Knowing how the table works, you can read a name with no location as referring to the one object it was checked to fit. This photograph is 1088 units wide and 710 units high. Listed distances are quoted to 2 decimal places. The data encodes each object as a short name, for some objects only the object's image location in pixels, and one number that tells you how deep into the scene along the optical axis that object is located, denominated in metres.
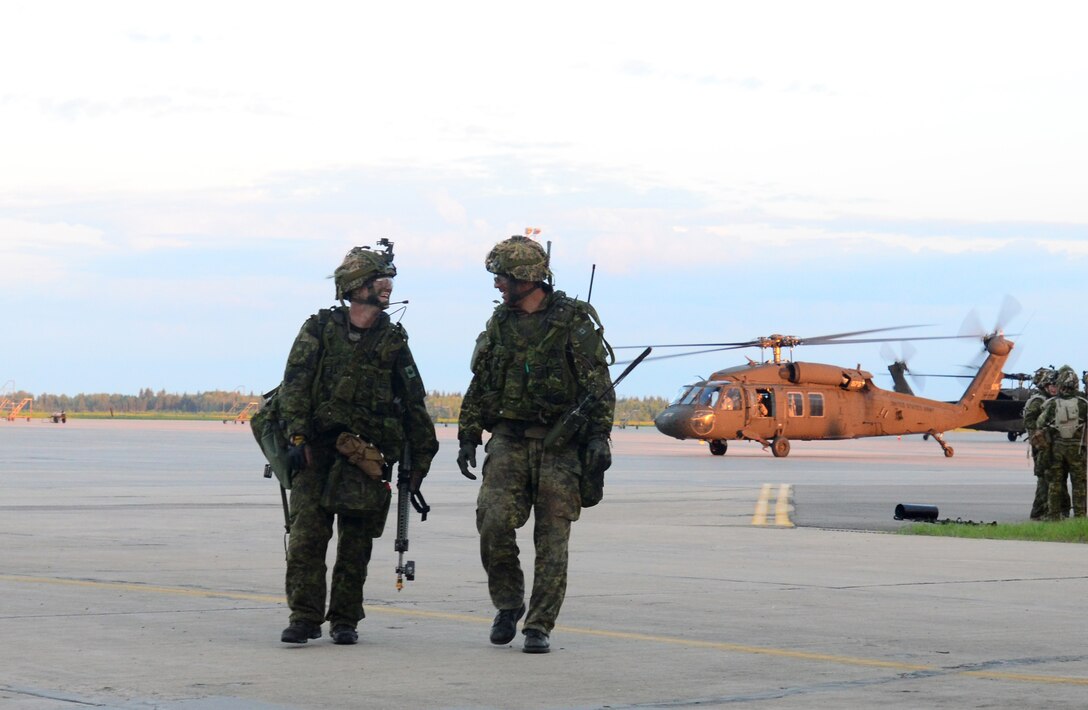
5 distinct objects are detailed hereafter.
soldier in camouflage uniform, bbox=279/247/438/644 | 8.77
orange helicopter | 47.41
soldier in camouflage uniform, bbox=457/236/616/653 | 8.81
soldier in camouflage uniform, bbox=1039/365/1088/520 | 19.77
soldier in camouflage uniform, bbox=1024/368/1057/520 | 20.06
